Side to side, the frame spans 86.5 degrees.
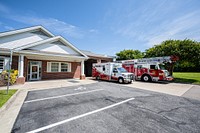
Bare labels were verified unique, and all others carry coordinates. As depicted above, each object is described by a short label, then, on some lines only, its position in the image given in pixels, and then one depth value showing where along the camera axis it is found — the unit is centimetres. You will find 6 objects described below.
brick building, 1088
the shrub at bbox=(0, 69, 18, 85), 995
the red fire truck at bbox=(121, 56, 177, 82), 1394
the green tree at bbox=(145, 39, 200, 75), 1514
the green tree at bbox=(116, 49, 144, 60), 2925
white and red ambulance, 1314
